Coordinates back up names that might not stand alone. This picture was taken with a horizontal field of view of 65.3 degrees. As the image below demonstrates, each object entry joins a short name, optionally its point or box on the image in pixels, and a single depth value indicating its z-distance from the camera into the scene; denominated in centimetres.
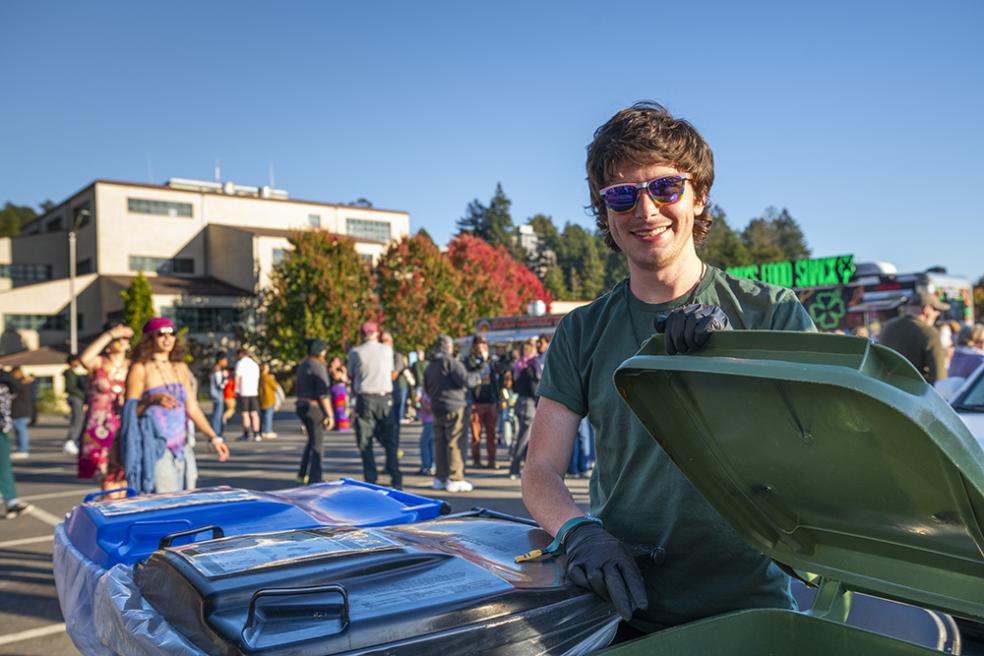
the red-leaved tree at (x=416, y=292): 3594
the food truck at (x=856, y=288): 1252
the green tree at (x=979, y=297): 4159
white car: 473
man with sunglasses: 178
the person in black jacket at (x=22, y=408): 1220
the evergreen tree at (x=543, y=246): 8256
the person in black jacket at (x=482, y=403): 1112
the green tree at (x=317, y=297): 3381
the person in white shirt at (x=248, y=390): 1487
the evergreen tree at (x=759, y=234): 8531
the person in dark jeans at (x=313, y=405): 926
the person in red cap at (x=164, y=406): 546
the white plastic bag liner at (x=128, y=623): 154
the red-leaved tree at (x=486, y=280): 4071
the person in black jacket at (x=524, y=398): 1002
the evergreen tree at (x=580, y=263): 7675
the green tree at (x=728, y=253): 5444
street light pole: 2862
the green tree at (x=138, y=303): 3488
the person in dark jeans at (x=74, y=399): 1258
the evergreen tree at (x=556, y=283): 6929
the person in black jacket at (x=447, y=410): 928
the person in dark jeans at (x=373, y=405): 893
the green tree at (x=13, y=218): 7538
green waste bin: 118
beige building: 3909
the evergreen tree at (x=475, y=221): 8444
